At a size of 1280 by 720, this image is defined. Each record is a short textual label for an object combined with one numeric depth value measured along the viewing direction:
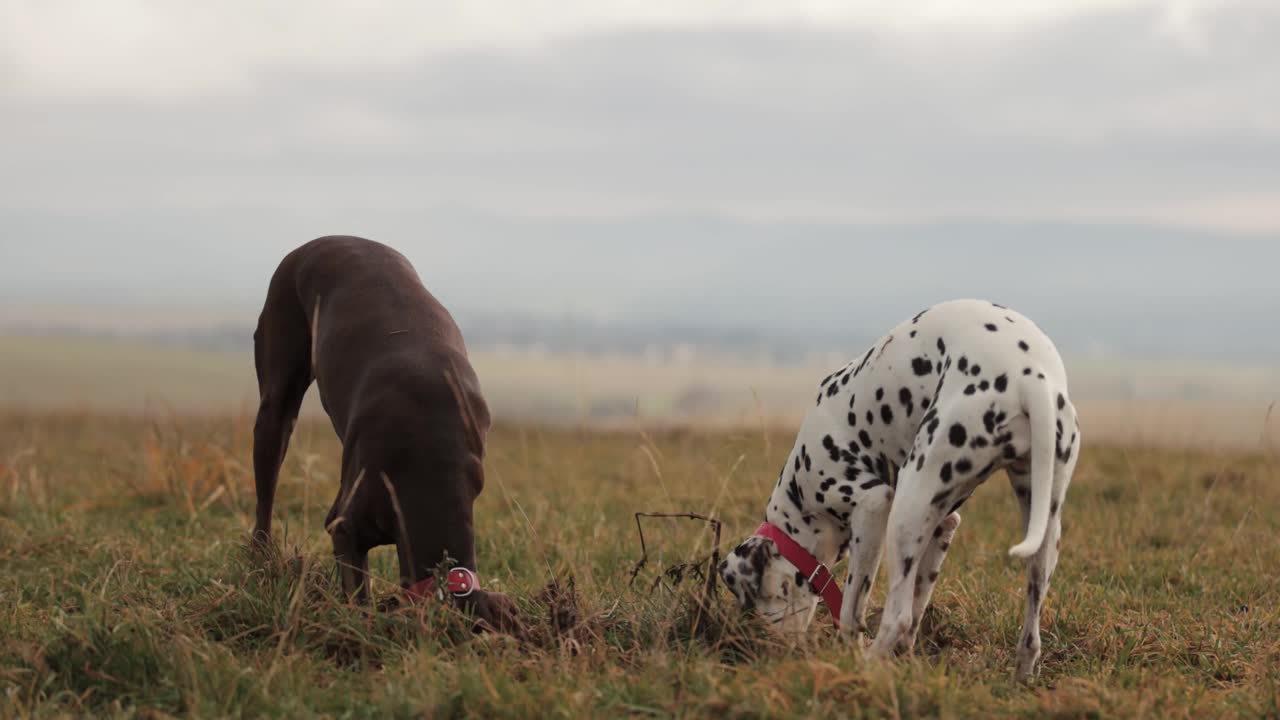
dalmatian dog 8.64
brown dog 9.32
